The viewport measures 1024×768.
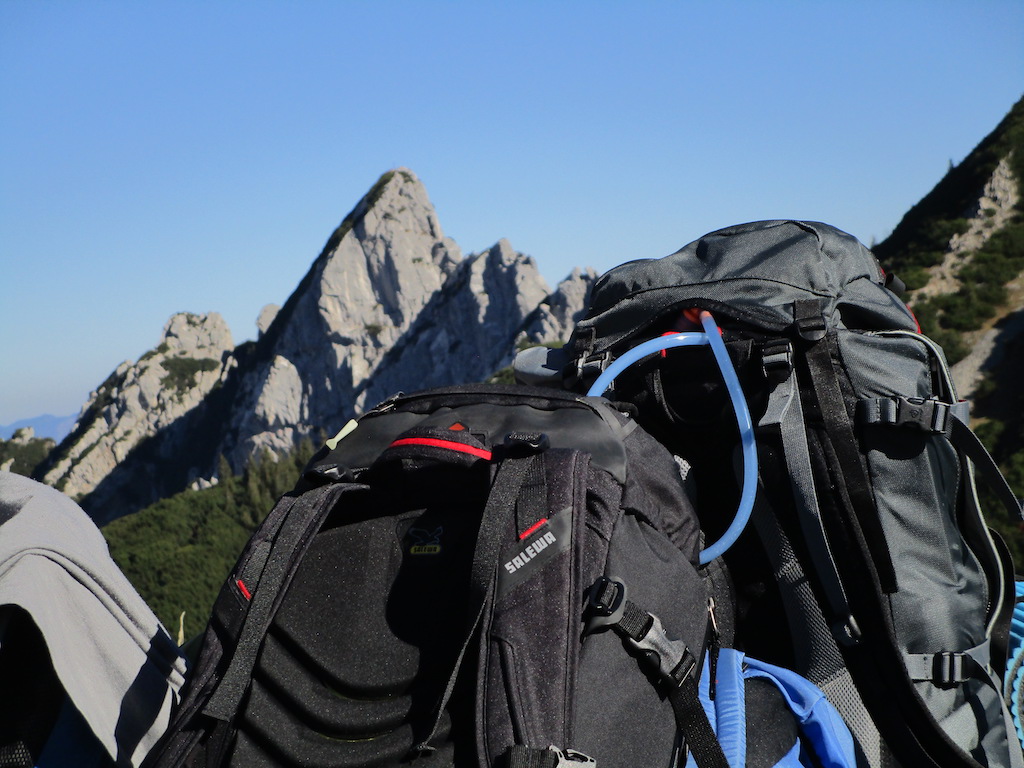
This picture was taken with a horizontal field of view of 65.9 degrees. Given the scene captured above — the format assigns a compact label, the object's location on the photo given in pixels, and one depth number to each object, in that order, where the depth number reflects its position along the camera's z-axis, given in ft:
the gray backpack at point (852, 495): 6.10
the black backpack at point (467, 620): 4.20
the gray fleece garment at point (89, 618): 4.79
